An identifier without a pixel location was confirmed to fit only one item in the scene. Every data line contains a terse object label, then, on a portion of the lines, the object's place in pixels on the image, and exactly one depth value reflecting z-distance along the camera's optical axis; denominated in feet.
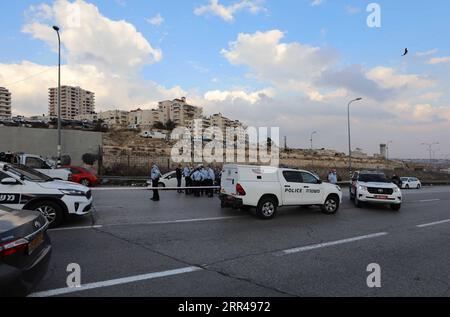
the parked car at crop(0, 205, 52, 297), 12.51
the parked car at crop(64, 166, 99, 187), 78.07
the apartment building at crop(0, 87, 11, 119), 323.22
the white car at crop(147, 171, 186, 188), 76.81
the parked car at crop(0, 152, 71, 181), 66.69
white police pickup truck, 39.27
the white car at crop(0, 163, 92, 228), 29.48
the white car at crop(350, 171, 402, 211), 51.88
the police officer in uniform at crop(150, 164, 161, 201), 54.03
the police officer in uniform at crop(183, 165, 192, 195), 67.97
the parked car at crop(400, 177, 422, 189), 134.31
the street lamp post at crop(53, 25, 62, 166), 88.17
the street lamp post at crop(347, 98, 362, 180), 148.66
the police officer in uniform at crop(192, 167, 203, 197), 66.79
